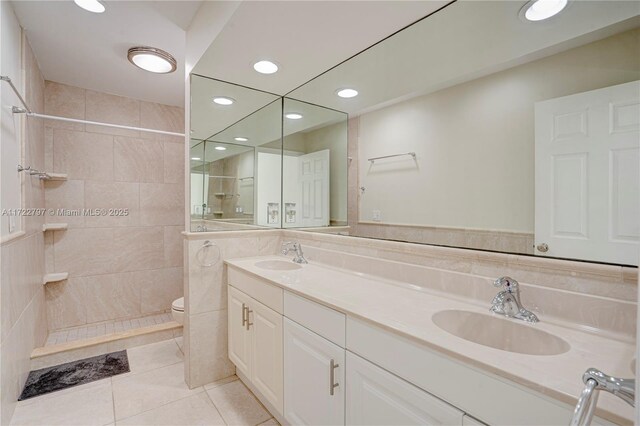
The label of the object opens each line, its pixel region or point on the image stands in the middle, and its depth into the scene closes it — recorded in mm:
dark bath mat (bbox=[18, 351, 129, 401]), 2033
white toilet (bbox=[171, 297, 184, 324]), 2652
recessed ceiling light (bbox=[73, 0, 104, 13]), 1715
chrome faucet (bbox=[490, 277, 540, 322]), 1057
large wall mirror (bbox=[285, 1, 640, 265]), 1021
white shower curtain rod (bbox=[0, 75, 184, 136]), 1507
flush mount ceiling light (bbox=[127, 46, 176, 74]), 2219
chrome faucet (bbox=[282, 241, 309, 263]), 2143
